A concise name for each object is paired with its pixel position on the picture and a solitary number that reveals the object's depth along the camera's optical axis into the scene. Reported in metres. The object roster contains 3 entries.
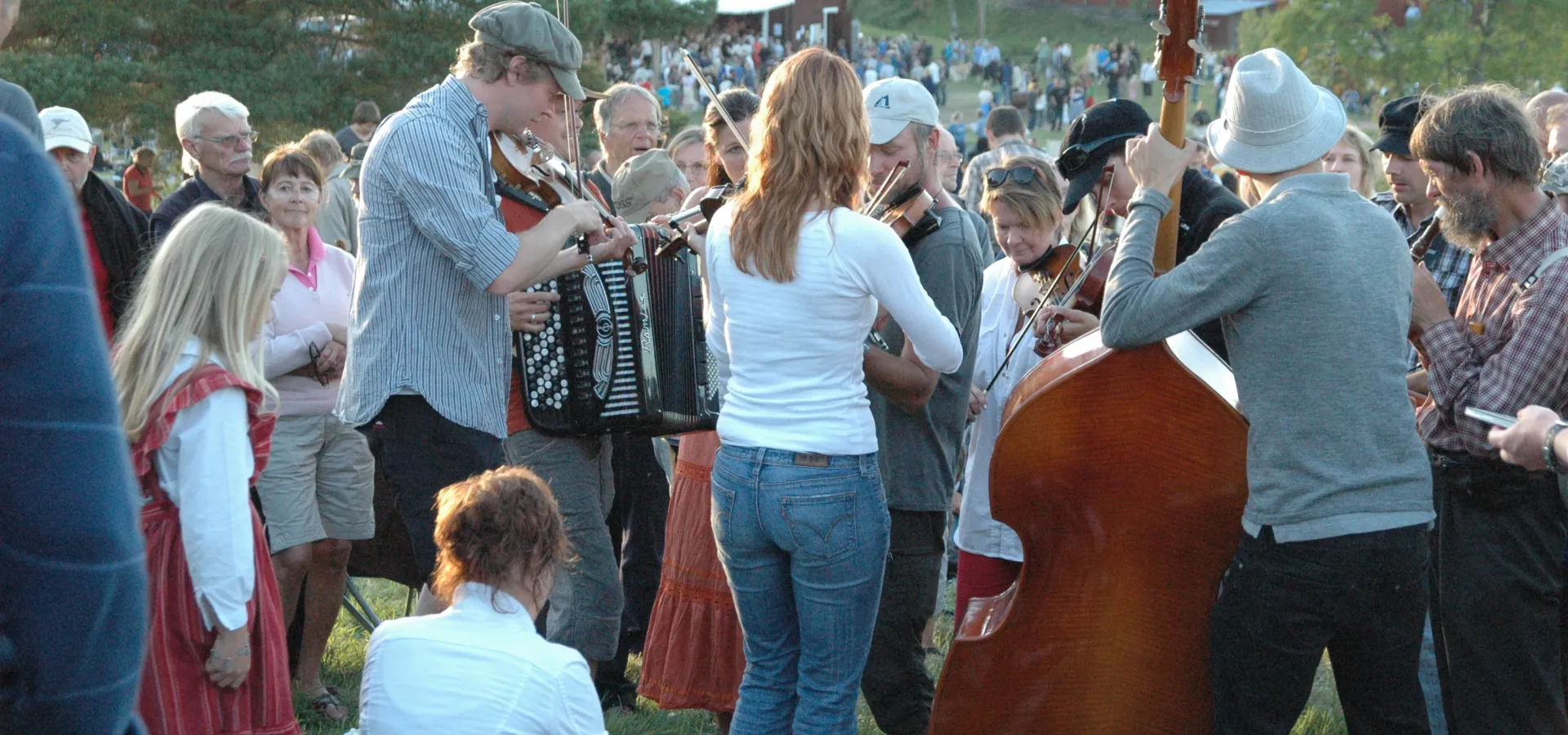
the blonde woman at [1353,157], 5.68
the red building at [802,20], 50.94
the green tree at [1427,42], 29.98
